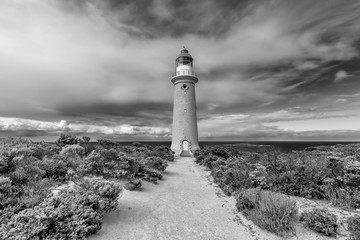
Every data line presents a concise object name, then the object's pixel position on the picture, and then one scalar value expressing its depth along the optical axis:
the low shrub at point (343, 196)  5.73
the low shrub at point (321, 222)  4.26
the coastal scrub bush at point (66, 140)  14.46
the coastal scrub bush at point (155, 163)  12.11
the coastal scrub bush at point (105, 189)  5.07
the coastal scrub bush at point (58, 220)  3.37
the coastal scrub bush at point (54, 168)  7.61
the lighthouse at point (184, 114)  24.86
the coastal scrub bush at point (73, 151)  10.72
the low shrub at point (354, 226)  3.81
